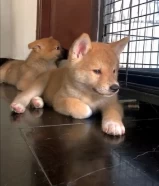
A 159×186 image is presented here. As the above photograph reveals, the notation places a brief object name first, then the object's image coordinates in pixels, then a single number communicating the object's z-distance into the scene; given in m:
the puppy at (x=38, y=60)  2.15
